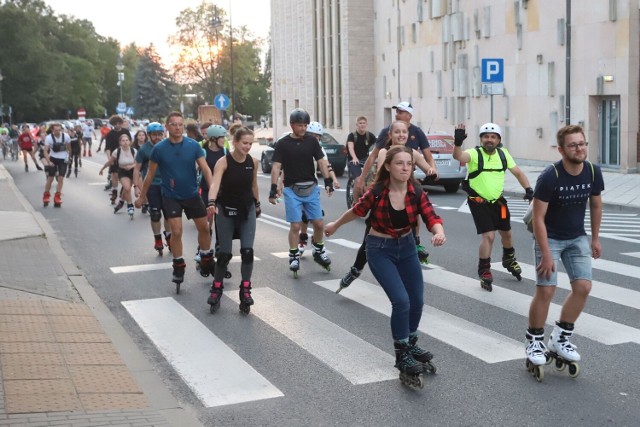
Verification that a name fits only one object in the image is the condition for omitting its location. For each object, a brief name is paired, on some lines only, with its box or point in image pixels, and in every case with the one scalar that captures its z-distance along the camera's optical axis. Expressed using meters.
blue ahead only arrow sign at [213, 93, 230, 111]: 45.72
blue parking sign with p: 23.19
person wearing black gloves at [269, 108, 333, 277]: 11.41
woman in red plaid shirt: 6.73
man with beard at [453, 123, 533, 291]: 10.16
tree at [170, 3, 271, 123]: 95.19
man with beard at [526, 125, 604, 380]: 6.63
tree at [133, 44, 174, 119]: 142.38
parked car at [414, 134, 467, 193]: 22.66
